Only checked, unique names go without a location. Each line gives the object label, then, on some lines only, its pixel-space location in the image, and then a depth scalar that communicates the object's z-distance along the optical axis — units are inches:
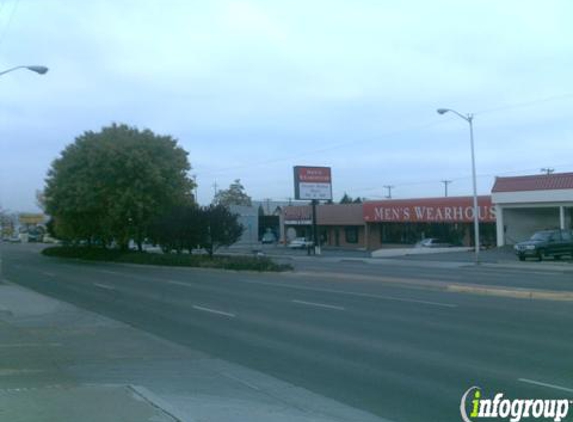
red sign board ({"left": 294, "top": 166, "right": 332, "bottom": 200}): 2408.6
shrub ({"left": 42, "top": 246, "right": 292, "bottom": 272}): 1373.0
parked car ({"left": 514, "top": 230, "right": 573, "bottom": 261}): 1605.6
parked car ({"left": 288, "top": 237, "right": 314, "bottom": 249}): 2970.0
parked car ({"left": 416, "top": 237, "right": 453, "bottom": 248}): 2375.7
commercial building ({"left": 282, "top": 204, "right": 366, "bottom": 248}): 3003.9
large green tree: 1929.1
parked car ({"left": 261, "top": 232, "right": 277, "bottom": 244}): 3703.2
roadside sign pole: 2341.3
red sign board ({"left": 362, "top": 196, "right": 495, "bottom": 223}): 2370.8
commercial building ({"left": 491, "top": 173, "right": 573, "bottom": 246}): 1959.9
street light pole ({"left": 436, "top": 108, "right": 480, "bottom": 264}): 1622.8
